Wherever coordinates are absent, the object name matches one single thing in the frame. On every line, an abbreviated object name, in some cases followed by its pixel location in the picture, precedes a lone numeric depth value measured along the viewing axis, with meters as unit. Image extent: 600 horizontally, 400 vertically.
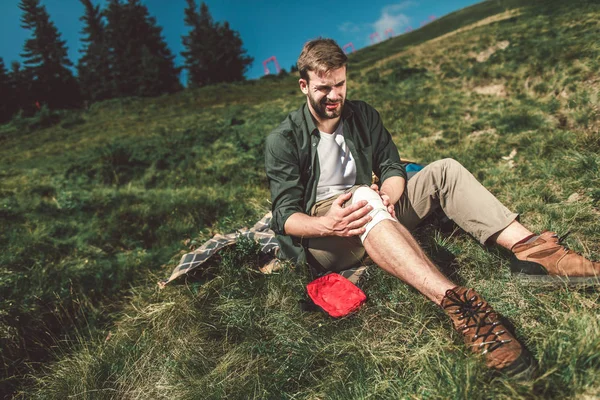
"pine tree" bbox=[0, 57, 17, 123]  31.73
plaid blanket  2.71
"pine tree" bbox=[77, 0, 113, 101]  35.97
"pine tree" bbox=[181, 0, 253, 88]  40.53
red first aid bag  2.06
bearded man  1.71
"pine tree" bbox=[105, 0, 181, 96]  33.50
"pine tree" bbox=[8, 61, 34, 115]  33.47
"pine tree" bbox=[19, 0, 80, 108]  35.56
